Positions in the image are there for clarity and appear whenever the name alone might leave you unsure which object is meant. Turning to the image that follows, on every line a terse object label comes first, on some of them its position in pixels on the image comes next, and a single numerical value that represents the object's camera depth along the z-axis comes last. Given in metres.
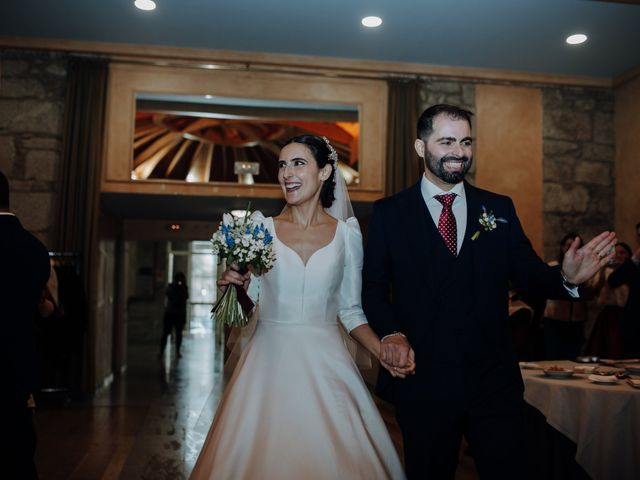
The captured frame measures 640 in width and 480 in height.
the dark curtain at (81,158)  6.79
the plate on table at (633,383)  3.21
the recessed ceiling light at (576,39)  6.57
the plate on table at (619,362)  3.96
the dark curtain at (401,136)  7.34
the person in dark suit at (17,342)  2.75
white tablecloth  3.15
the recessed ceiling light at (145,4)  5.86
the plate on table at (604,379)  3.33
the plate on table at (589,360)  4.14
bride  2.21
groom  2.14
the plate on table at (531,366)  3.92
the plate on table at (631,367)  3.60
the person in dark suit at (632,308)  3.50
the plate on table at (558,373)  3.49
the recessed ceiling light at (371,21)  6.16
